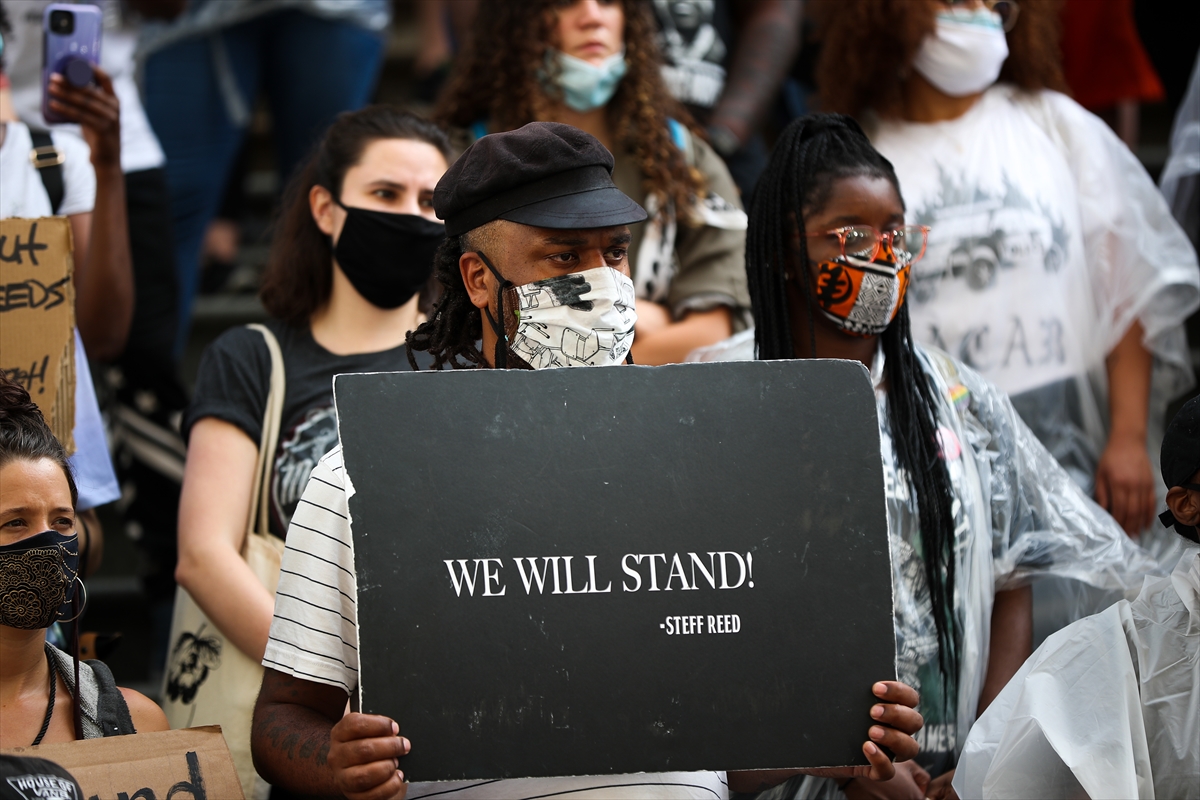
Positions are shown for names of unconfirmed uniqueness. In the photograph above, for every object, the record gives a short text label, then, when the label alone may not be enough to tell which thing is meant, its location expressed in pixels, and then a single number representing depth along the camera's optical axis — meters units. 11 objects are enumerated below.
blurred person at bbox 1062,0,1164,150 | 10.03
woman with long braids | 5.66
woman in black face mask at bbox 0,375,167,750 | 4.81
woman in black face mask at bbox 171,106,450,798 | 6.14
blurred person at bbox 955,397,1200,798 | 4.64
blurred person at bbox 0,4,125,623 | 6.53
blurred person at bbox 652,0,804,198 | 9.32
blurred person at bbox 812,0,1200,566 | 7.59
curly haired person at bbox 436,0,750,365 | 7.90
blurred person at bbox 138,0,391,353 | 9.78
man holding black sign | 4.29
